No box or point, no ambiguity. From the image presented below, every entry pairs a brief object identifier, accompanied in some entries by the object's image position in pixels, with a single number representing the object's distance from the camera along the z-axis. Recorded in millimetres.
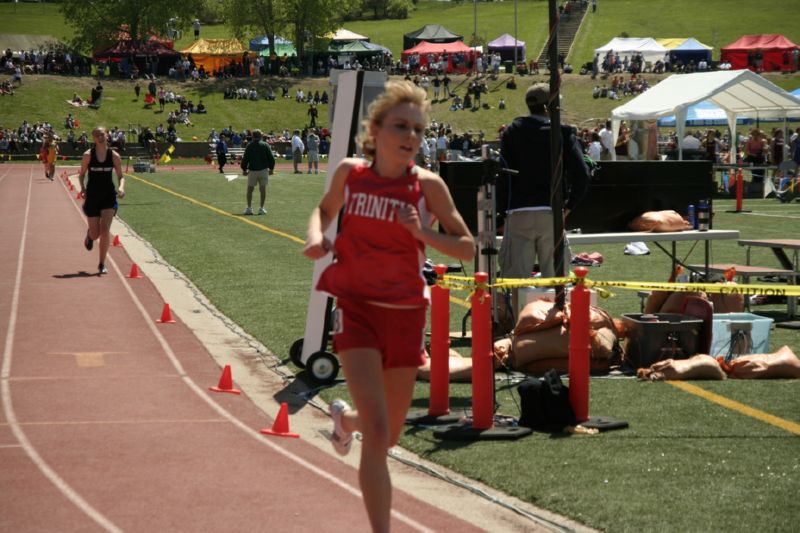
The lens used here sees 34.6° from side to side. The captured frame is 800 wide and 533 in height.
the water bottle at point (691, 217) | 13312
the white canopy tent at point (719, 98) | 35344
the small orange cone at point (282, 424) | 8727
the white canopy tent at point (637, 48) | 92812
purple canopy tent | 100938
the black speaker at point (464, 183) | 12375
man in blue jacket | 11078
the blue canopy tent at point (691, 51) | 92750
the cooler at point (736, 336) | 10914
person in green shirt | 29297
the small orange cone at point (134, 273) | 18197
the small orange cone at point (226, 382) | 10242
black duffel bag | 8516
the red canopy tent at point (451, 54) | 95688
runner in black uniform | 17516
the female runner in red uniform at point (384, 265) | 5465
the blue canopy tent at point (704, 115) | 44938
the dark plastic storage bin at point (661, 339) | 10602
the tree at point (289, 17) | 102875
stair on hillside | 114562
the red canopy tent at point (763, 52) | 91000
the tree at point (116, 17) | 105688
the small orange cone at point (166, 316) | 13945
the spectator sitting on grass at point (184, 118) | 79688
